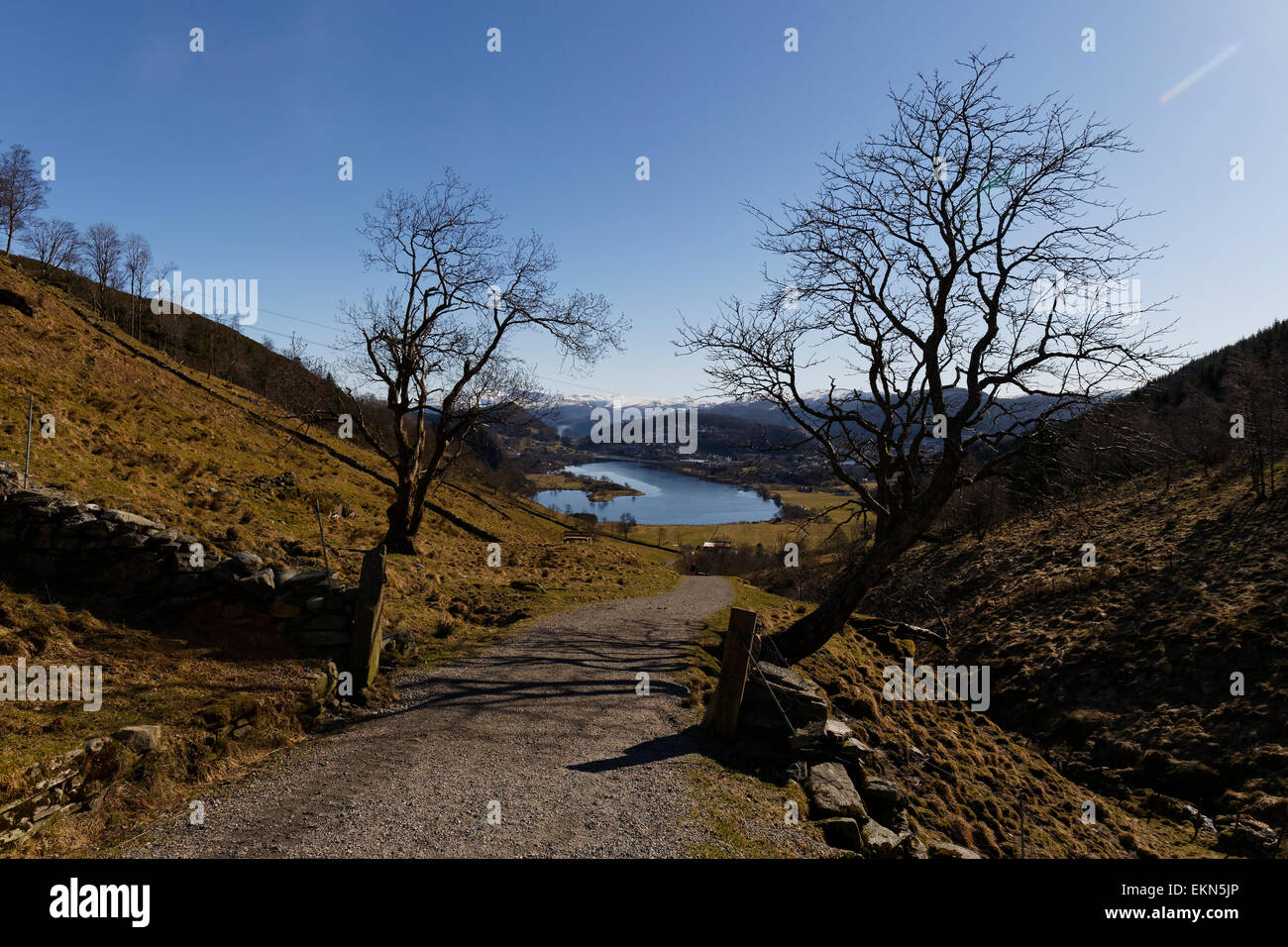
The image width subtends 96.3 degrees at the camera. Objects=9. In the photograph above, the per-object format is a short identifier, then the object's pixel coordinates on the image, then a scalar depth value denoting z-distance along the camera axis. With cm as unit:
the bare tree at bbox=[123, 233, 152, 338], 8625
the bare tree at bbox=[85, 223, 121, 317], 8219
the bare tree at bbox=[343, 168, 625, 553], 1934
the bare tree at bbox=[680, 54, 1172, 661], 1129
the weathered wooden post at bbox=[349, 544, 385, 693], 952
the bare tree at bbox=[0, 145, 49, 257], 4862
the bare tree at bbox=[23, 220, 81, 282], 7038
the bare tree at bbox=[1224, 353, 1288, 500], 3231
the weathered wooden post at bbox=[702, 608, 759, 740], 857
